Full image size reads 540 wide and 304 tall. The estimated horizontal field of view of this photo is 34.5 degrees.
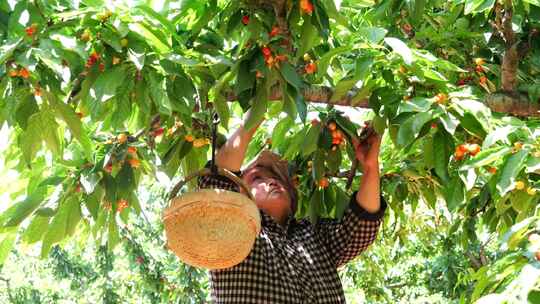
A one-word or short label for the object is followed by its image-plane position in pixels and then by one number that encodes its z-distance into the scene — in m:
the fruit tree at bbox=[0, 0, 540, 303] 2.15
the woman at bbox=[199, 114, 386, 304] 2.90
